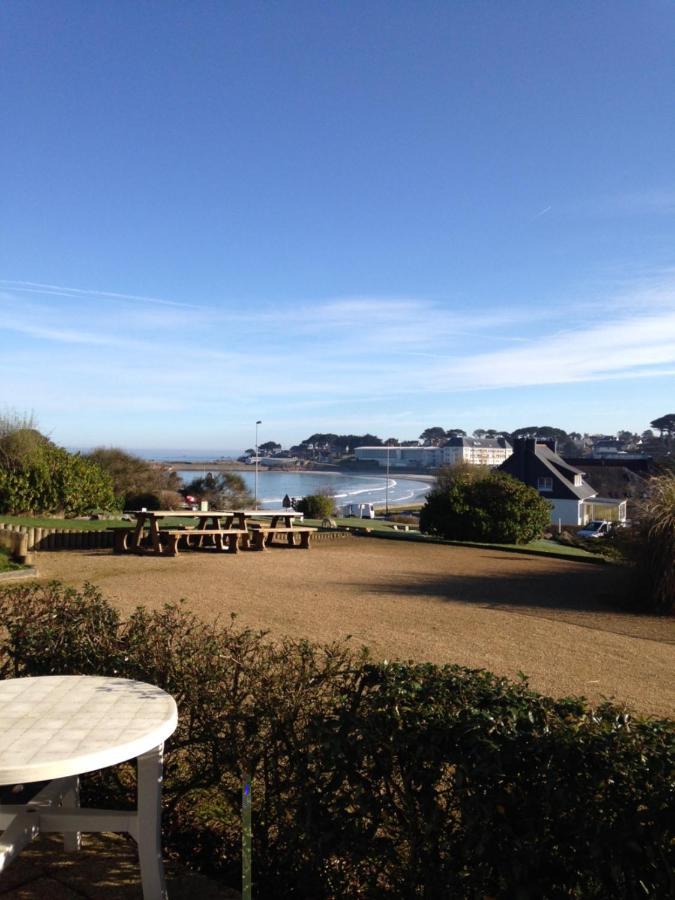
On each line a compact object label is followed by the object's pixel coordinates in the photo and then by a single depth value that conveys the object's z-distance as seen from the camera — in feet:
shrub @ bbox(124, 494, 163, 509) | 93.97
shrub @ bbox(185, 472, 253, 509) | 133.28
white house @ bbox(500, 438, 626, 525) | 212.64
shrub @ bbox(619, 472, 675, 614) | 33.63
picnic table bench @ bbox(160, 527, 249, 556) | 48.37
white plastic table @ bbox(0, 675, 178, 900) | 7.97
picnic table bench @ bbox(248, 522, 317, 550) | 53.78
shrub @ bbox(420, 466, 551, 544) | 65.98
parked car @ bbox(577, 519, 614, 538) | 148.07
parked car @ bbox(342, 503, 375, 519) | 181.67
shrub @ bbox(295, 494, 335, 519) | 93.35
